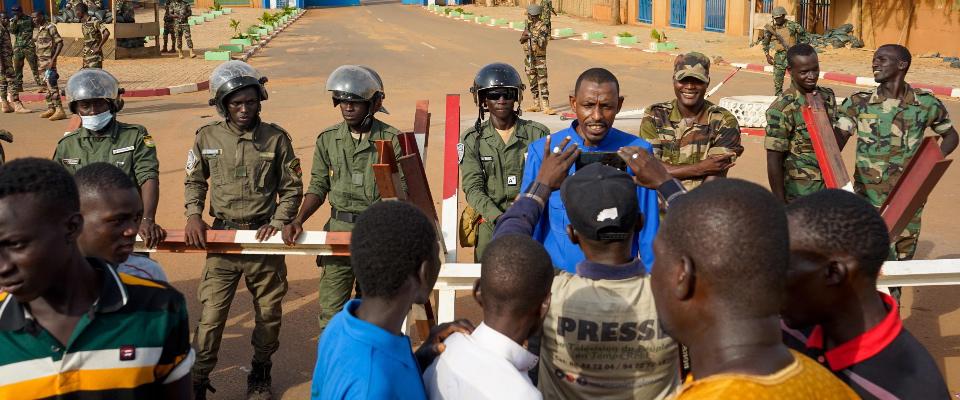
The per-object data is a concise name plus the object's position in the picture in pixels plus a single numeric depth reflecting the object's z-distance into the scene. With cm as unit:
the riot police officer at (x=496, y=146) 558
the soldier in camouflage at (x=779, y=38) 1620
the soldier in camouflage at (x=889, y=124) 616
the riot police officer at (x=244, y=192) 508
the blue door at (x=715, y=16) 3306
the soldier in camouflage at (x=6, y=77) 1612
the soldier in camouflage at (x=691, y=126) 539
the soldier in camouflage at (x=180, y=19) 2684
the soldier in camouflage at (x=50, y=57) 1544
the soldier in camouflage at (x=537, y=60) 1560
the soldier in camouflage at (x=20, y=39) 1700
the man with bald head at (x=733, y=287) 185
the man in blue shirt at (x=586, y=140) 413
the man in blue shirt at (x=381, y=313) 227
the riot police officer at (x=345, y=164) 524
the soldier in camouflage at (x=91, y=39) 1703
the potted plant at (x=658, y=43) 2739
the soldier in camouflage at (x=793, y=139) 604
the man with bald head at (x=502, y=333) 240
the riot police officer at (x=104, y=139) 533
